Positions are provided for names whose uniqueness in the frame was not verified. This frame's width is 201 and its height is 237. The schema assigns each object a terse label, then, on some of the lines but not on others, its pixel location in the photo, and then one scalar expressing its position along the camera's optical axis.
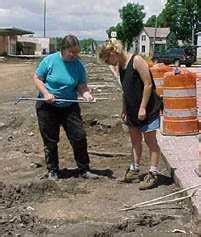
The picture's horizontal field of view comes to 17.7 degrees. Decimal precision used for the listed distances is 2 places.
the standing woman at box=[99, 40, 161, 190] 7.78
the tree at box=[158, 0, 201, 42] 125.62
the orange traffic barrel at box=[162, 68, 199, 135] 11.82
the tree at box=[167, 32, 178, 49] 110.59
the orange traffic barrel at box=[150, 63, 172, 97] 16.29
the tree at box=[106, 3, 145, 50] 131.25
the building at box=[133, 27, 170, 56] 143.56
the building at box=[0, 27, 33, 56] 94.39
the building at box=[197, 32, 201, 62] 91.28
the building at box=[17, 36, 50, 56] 126.25
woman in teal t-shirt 8.24
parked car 54.38
